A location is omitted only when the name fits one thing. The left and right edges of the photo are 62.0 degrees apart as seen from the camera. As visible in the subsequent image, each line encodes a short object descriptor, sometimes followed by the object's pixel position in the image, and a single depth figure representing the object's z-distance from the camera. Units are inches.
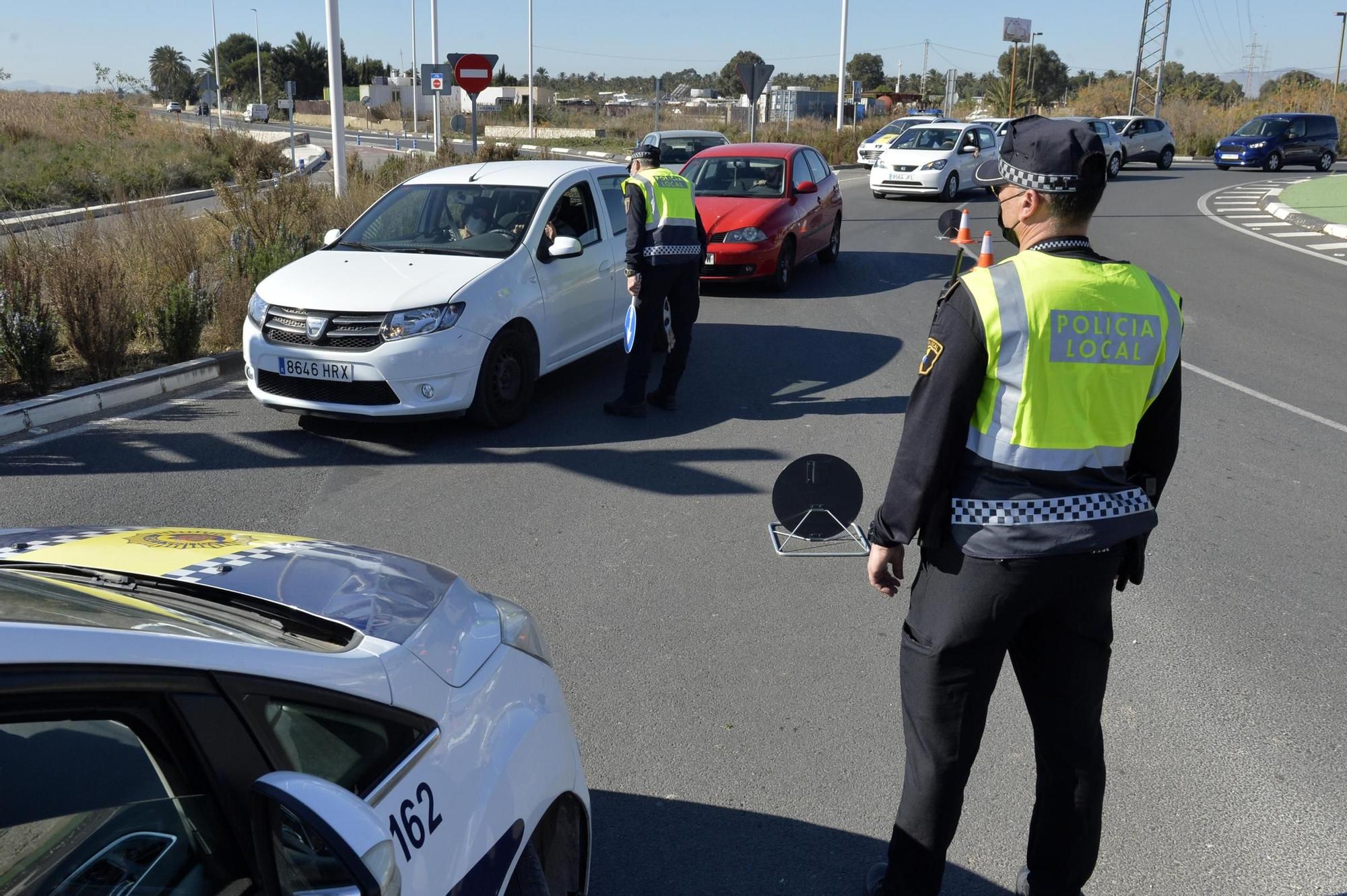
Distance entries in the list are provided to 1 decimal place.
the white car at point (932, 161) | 960.3
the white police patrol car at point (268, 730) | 59.6
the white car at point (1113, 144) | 1285.7
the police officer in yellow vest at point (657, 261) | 308.5
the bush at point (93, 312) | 335.9
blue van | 1435.8
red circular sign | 713.6
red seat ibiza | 501.7
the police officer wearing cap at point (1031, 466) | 98.9
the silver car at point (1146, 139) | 1482.5
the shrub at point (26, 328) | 315.6
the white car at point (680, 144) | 855.7
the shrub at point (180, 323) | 358.0
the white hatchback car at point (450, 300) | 281.9
